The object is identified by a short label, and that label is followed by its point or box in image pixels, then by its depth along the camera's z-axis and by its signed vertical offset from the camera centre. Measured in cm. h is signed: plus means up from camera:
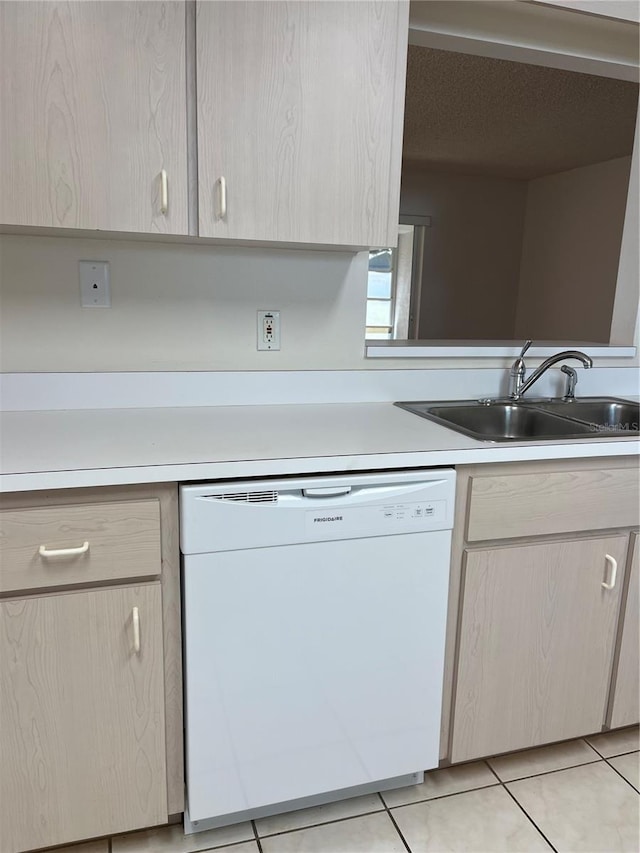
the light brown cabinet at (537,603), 146 -70
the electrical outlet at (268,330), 181 -8
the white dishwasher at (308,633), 126 -69
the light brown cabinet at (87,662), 117 -71
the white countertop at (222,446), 118 -30
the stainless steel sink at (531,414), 185 -31
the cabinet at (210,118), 128 +39
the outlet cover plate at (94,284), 165 +3
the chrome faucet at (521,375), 190 -20
